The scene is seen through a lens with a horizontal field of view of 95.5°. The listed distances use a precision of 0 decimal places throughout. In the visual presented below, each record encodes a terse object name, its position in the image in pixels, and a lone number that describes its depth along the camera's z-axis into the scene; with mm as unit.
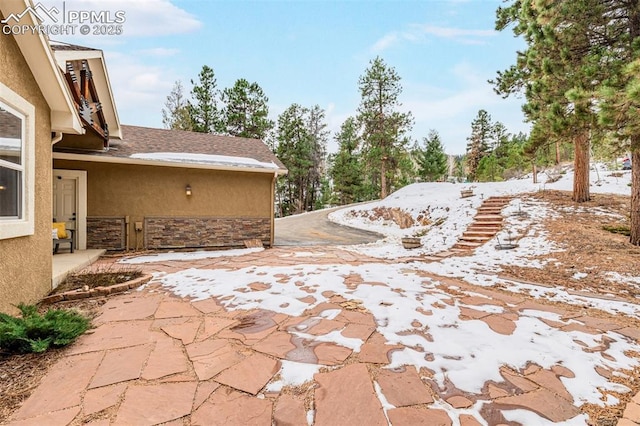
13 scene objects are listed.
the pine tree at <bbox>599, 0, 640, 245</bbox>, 4598
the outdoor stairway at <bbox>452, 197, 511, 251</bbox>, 8188
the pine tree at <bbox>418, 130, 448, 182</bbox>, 28047
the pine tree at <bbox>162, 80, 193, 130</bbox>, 23134
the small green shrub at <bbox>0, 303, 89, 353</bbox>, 2445
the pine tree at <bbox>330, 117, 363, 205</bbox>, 28500
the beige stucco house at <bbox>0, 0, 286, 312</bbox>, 3359
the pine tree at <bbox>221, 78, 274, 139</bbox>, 23812
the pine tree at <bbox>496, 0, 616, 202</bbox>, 5812
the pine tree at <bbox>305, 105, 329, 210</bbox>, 28812
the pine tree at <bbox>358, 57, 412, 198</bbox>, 23969
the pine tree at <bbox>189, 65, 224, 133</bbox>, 22766
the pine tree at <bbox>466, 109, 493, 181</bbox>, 32188
